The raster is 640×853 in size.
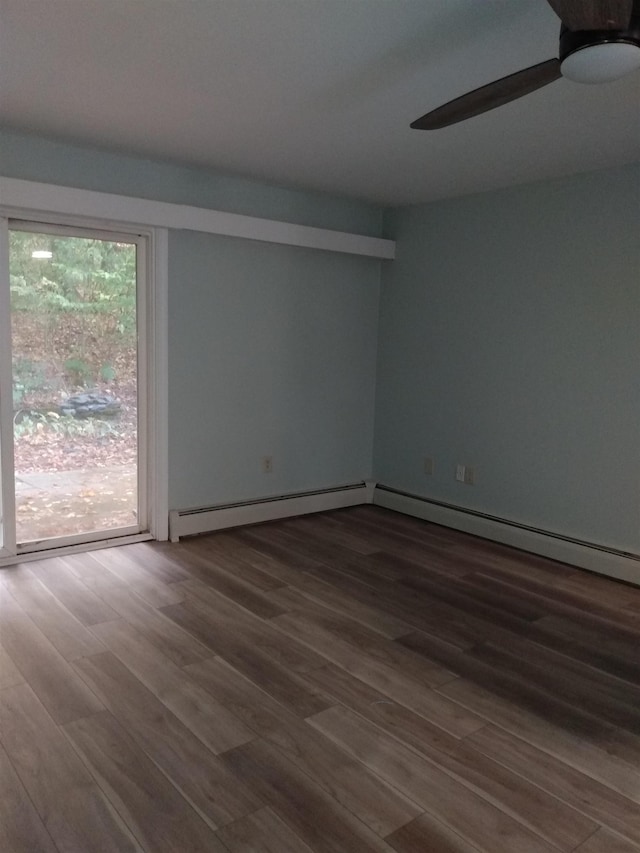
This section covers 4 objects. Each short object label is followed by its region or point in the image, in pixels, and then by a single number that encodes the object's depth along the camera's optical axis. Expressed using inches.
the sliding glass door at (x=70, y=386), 138.3
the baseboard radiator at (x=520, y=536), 143.5
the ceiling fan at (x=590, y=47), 58.8
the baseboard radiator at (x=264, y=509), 161.8
